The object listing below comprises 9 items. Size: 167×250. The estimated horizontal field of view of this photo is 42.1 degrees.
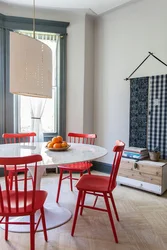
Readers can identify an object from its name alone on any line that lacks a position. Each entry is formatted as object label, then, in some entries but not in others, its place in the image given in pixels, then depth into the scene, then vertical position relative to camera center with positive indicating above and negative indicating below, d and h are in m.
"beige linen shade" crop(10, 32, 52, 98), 1.84 +0.43
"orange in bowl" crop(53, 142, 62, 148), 2.13 -0.30
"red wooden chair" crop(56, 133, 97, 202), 2.61 -0.64
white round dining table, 1.77 -0.36
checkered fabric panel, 3.18 +0.02
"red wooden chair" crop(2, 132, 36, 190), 2.52 -0.28
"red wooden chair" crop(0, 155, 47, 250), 1.44 -0.67
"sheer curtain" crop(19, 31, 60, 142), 3.73 +0.06
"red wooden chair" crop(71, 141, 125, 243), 1.90 -0.65
